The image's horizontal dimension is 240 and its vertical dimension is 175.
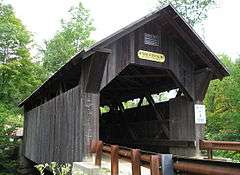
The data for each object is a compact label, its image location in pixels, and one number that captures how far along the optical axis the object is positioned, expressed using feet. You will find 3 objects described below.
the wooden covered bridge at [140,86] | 26.66
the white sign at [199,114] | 31.78
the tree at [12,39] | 59.06
